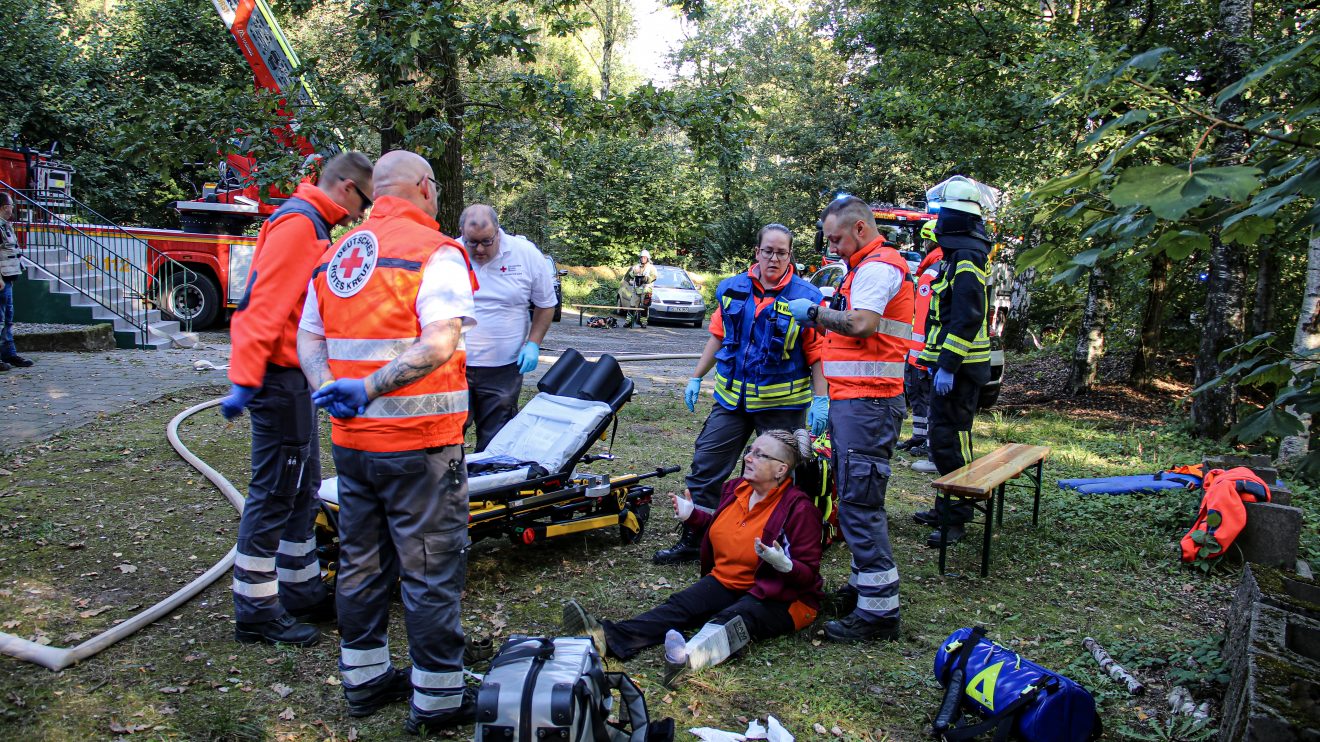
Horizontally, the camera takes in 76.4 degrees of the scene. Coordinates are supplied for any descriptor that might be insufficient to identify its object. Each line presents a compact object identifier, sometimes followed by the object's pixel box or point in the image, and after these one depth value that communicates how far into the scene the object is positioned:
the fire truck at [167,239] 12.35
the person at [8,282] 9.07
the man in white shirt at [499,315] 5.08
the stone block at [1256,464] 5.40
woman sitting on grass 3.70
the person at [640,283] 20.09
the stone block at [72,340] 10.45
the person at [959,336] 5.44
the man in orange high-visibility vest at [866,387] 3.99
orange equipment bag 4.95
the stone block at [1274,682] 2.45
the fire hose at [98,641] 3.28
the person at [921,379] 7.80
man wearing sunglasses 3.42
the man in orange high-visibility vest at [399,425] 2.93
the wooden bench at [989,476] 4.58
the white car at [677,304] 20.47
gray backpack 2.56
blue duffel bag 3.03
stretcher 4.32
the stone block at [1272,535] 4.84
